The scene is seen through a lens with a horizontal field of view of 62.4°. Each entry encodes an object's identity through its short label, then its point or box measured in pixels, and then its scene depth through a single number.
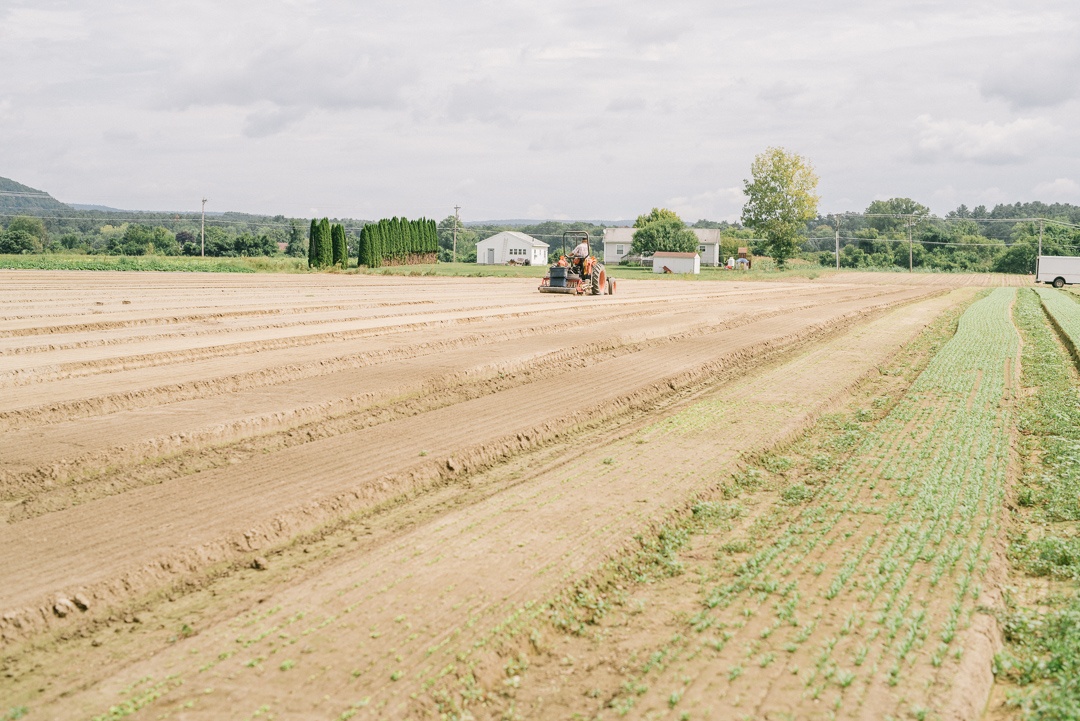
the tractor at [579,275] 30.92
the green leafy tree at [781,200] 83.06
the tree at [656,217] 126.00
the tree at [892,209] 152.25
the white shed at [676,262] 81.94
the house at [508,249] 109.50
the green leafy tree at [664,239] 99.19
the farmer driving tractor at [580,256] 30.25
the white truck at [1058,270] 60.72
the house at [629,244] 115.44
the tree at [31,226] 86.75
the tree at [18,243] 71.06
